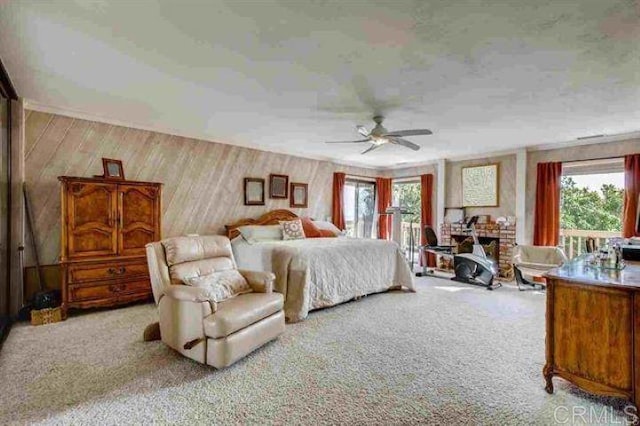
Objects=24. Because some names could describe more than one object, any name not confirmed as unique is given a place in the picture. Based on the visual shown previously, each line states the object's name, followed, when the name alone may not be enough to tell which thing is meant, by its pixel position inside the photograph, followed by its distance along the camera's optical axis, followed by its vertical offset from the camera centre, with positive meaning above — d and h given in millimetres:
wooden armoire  3543 -344
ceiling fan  3896 +952
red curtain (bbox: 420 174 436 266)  7297 +262
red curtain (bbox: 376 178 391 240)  8008 +273
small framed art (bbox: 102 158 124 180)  4121 +532
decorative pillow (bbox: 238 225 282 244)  4862 -348
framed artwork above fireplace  6301 +556
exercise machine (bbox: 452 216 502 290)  5293 -947
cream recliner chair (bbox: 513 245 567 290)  4651 -699
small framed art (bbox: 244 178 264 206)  5680 +344
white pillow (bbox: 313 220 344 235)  6023 -285
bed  3814 -744
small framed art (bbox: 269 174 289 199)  6048 +478
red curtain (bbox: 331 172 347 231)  7125 +210
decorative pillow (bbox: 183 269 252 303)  2768 -668
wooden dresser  1924 -750
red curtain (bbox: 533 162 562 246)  5395 +140
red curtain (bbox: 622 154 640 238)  4594 +307
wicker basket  3361 -1147
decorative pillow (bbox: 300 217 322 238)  5688 -339
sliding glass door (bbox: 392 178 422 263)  7891 +231
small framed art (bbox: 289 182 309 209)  6430 +325
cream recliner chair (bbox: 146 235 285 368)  2434 -803
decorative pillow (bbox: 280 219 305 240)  5266 -319
